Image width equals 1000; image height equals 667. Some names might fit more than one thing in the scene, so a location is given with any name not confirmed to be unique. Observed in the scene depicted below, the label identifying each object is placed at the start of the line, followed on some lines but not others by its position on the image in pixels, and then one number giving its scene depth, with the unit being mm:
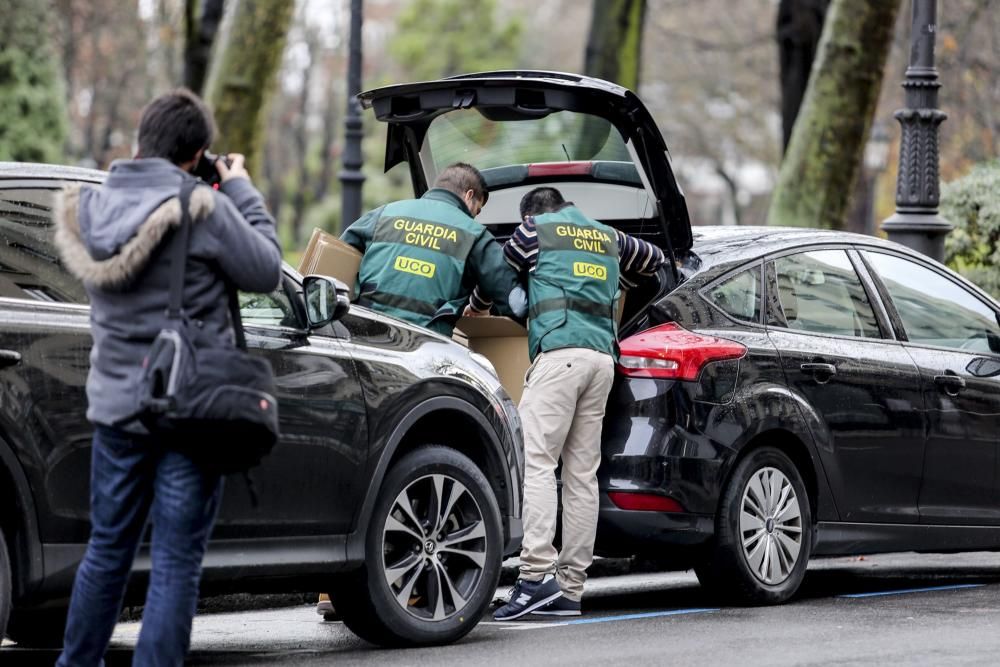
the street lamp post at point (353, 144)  32375
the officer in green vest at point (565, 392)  15203
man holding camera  10031
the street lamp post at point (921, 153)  24625
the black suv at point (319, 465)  10945
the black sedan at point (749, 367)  15266
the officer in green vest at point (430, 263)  15492
